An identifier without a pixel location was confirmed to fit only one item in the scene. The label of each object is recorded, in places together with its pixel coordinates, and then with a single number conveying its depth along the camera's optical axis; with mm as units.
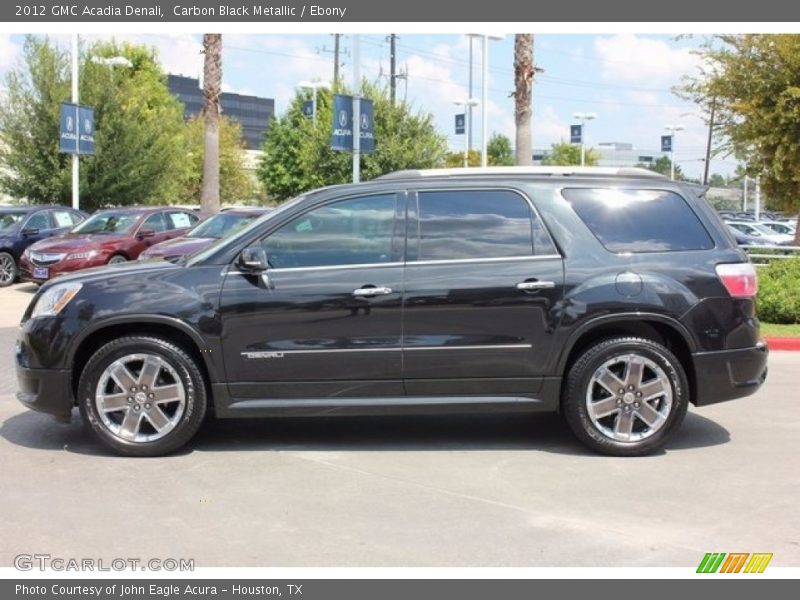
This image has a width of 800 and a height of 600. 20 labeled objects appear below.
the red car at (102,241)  16062
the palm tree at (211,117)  23297
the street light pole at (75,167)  24578
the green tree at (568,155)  73250
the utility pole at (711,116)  18355
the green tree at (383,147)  33781
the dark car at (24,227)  18078
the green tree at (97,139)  28828
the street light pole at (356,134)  18781
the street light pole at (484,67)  29900
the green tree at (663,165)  87281
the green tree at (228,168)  51219
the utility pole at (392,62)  58828
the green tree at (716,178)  129125
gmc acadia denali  5844
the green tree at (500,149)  84350
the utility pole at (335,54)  55509
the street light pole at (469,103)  45188
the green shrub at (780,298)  11859
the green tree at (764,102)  16375
